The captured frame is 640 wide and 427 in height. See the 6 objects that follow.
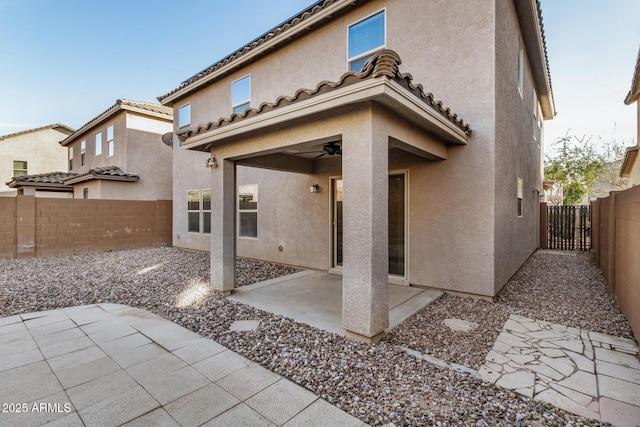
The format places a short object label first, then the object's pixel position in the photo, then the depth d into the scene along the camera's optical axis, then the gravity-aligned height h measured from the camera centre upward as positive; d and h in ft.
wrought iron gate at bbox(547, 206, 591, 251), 45.06 -2.73
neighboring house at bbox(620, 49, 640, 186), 33.86 +7.60
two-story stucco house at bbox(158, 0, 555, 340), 13.56 +3.99
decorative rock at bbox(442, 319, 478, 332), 15.67 -6.11
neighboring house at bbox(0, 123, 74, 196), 77.25 +15.59
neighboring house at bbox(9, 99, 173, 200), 49.70 +8.81
